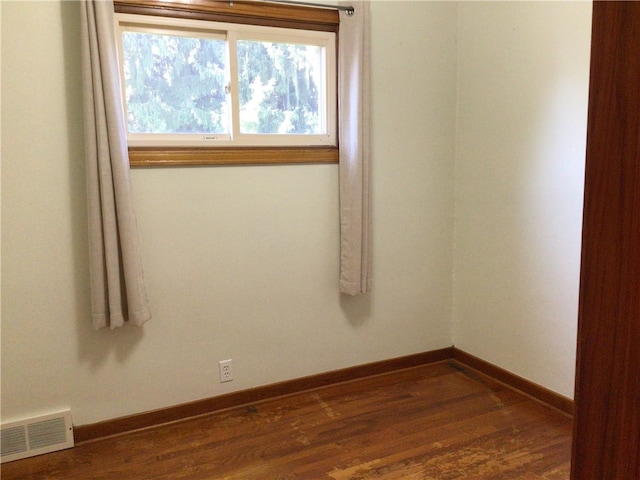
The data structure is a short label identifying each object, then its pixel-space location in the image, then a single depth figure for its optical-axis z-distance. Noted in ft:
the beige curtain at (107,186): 6.80
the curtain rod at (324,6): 8.30
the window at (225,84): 7.69
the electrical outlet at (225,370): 8.64
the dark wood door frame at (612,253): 2.13
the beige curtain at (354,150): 8.61
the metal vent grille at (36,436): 7.23
